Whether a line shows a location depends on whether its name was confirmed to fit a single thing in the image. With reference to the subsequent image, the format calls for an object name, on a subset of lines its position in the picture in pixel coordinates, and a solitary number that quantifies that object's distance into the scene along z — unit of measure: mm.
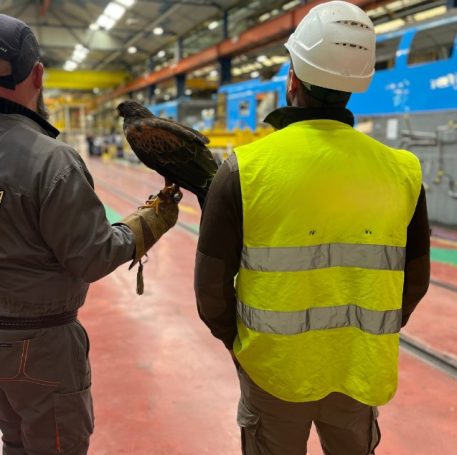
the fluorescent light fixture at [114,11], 18188
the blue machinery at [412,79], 7277
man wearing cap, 1415
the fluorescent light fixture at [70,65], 31012
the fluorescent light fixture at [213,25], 20709
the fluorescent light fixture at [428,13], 14948
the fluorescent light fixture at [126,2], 17530
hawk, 1825
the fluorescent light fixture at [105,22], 20078
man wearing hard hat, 1282
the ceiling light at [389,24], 15098
